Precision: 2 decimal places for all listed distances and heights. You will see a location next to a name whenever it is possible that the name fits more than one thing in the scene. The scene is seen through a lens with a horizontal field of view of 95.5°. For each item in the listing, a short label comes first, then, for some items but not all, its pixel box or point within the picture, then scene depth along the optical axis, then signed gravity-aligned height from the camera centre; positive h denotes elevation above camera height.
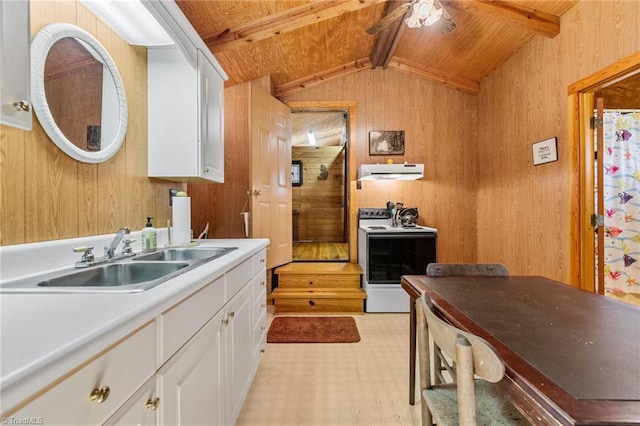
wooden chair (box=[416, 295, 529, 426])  0.67 -0.48
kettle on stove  3.61 -0.05
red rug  2.56 -1.11
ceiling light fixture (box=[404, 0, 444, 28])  1.95 +1.38
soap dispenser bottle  1.60 -0.13
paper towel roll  1.85 -0.05
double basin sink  0.83 -0.22
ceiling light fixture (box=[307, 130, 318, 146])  6.35 +1.78
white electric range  3.19 -0.54
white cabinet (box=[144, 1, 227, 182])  1.80 +0.64
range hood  3.47 +0.51
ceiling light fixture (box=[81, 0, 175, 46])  1.34 +0.97
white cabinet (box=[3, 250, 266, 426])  0.53 -0.41
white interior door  3.02 +0.44
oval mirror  1.12 +0.54
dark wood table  0.56 -0.36
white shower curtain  3.17 +0.20
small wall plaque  2.52 +0.55
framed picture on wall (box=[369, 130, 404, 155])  3.86 +0.94
